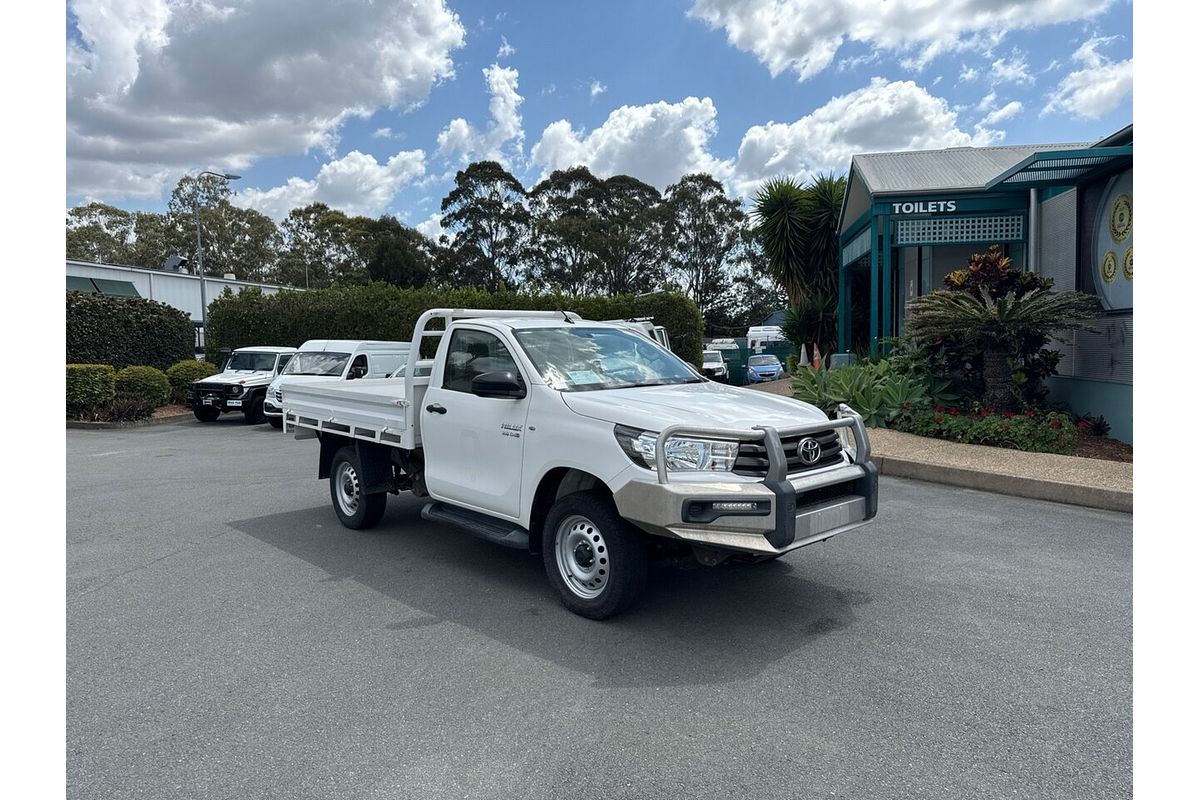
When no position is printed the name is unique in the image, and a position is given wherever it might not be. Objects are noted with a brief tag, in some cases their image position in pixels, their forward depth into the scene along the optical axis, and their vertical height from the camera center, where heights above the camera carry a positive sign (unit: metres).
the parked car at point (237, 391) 18.00 -0.22
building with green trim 11.38 +2.95
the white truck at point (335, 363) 16.06 +0.39
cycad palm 10.80 +0.91
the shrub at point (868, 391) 12.23 -0.10
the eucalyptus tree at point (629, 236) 48.09 +9.08
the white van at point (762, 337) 40.16 +2.45
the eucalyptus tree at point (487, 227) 46.66 +9.25
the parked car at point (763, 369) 31.34 +0.61
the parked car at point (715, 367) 27.73 +0.62
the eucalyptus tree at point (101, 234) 61.94 +11.57
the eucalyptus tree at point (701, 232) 51.81 +10.08
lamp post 25.34 +2.65
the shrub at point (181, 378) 20.84 +0.08
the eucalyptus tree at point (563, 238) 47.41 +8.71
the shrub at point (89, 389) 17.89 -0.19
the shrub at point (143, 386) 18.42 -0.12
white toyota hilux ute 4.44 -0.44
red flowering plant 10.41 -0.58
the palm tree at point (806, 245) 22.36 +3.98
